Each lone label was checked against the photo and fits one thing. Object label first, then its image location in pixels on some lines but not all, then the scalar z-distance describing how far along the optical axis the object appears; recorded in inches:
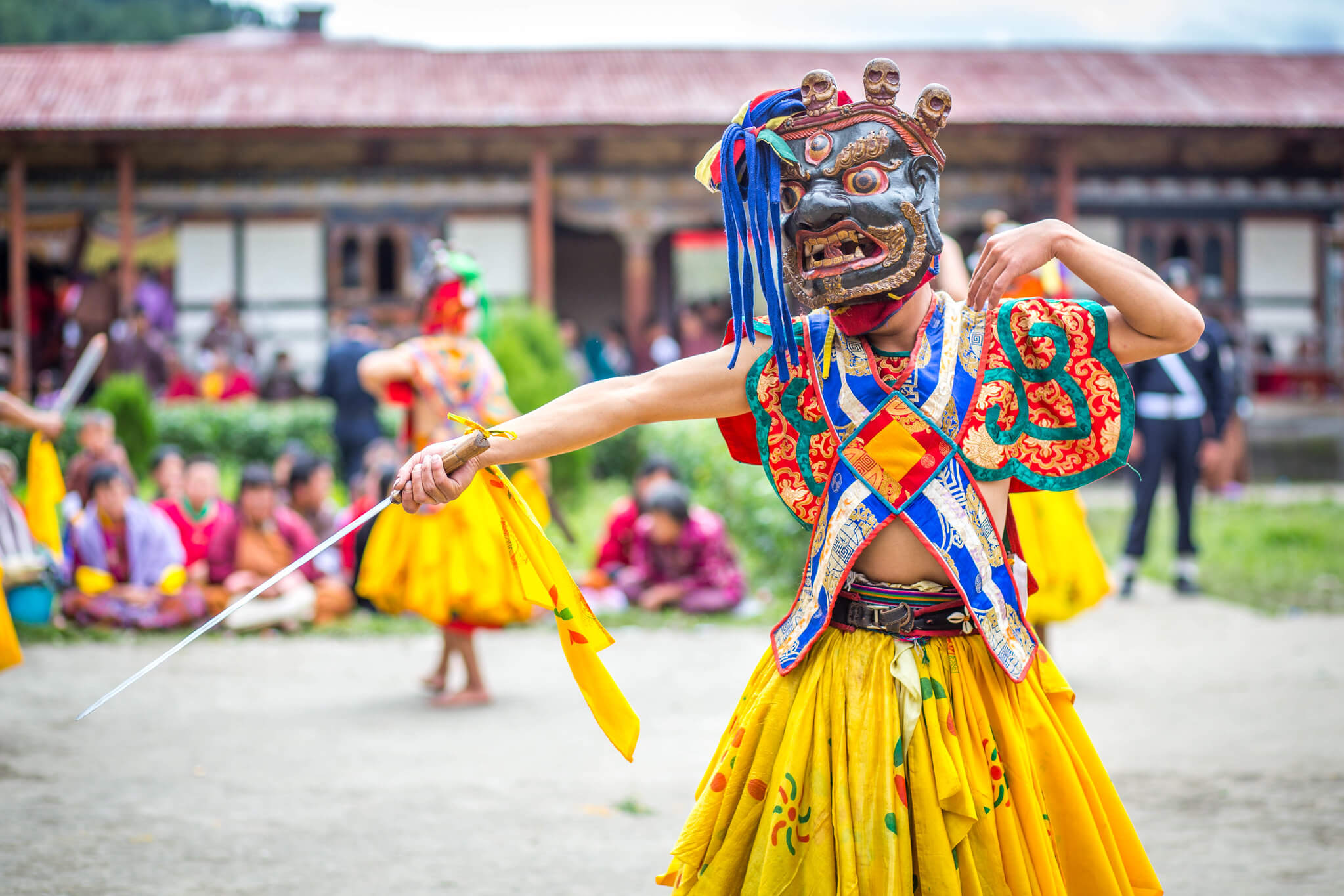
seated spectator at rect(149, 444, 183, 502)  336.8
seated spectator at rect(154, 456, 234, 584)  322.0
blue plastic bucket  295.0
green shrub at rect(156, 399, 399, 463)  534.9
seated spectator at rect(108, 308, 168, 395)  589.6
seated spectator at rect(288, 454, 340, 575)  343.6
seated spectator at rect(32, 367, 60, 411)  627.5
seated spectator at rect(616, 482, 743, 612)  318.7
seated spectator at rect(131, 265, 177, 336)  656.4
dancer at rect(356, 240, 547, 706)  227.0
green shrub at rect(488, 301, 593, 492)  430.3
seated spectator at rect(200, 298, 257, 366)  642.2
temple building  630.5
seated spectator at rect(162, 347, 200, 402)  613.0
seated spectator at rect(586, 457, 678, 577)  335.0
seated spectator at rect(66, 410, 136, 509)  339.9
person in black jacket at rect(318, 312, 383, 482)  421.4
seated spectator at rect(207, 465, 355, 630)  303.9
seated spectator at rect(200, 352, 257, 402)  605.3
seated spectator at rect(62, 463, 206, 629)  302.8
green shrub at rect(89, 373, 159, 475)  482.3
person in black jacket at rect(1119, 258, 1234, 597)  340.2
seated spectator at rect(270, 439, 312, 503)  353.1
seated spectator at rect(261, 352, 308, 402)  625.6
